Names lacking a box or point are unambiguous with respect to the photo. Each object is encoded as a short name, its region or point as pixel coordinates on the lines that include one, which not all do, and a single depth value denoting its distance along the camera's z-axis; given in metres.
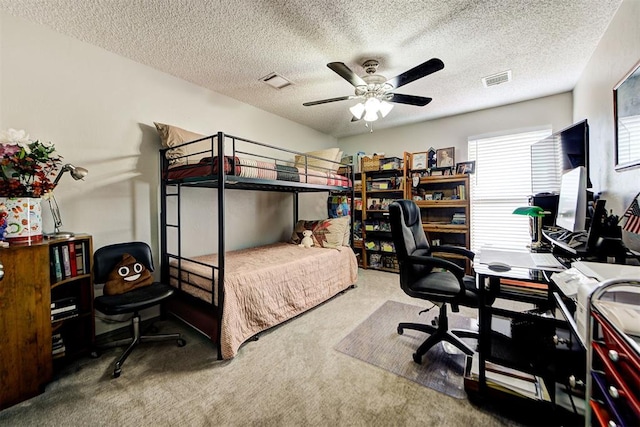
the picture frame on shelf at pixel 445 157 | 3.87
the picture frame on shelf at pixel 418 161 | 4.05
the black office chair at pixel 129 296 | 1.82
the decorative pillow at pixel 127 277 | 2.01
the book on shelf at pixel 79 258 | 1.93
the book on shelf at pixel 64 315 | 1.77
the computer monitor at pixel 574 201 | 1.54
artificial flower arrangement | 1.56
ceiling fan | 2.17
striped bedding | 2.10
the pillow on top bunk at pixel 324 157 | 3.83
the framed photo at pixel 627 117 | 1.48
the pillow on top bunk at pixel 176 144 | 2.47
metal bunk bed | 1.98
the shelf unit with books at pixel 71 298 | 1.80
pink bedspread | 2.06
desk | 1.36
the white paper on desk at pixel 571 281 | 1.02
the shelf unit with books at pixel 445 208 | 3.75
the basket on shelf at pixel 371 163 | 4.38
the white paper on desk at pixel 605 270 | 1.04
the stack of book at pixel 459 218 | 3.77
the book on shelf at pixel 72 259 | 1.88
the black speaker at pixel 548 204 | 2.45
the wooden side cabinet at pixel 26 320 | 1.48
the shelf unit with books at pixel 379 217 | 4.34
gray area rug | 1.70
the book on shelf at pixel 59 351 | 1.82
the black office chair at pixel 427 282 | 1.82
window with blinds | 3.54
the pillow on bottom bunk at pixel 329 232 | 3.46
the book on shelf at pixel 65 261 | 1.83
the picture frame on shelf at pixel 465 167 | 3.69
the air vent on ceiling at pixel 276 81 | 2.76
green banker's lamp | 1.98
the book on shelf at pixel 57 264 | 1.79
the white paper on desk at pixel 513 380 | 1.41
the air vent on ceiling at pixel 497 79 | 2.73
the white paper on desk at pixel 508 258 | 1.53
